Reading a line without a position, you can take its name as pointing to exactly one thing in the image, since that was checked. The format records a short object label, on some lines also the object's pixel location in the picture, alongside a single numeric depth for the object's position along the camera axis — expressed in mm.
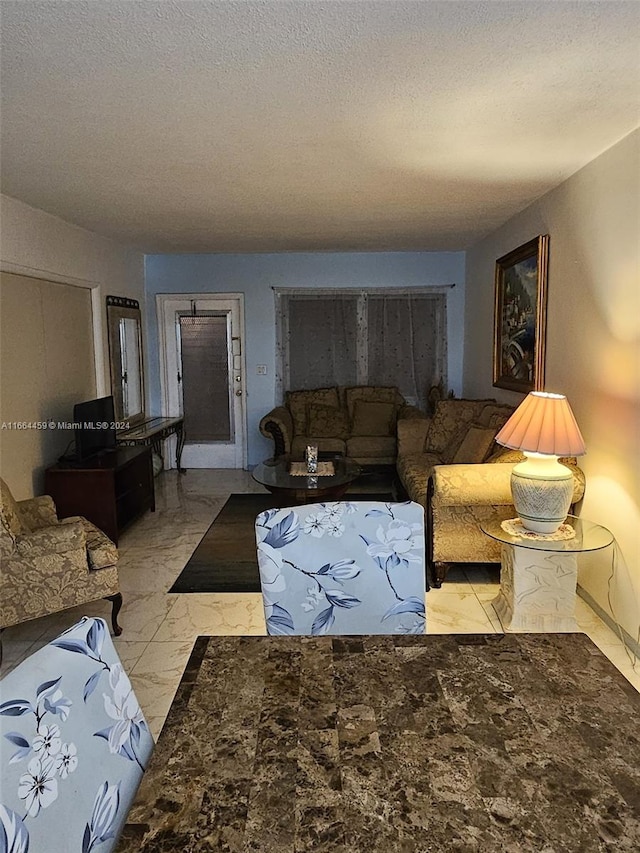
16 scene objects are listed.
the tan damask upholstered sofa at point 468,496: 3480
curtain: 6832
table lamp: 2893
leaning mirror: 5750
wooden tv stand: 4211
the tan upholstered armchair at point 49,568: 2844
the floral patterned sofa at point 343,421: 6227
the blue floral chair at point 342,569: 1742
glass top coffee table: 4203
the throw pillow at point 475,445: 4359
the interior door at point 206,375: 6859
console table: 5340
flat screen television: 4406
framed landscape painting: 4188
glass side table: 3166
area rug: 3830
